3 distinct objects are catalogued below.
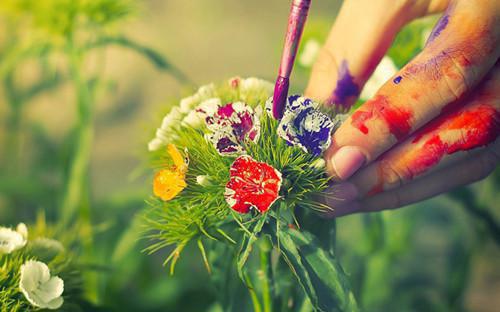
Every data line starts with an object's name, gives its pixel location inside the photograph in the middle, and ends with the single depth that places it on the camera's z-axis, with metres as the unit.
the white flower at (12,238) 0.53
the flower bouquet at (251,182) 0.49
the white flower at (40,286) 0.52
